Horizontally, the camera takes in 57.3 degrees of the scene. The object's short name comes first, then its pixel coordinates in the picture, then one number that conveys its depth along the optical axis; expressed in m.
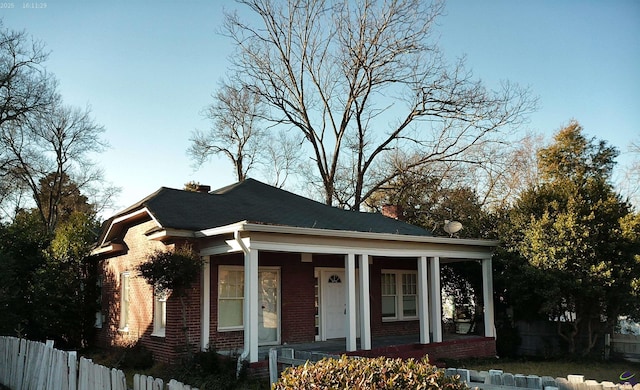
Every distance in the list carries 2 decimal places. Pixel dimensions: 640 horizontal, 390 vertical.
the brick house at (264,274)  13.88
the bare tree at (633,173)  30.11
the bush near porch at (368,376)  5.76
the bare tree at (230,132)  38.19
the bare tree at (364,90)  30.36
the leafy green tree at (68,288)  17.66
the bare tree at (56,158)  36.22
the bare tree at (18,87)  29.39
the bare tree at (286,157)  41.97
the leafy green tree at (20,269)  16.25
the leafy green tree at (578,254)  16.22
